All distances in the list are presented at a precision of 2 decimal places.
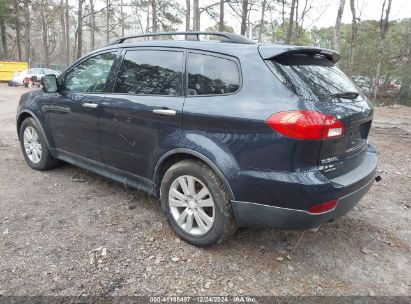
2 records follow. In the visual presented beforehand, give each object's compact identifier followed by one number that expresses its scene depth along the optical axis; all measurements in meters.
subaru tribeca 2.48
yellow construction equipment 26.02
